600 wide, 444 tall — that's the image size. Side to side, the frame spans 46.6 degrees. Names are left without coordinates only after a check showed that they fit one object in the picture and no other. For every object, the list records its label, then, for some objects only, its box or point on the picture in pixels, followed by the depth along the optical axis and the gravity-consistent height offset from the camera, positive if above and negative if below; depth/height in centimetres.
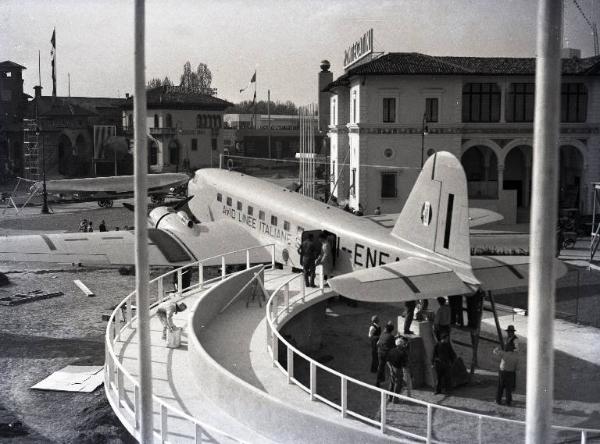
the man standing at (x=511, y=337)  1381 -357
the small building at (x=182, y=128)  7112 +304
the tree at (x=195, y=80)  7519 +848
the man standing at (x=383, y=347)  1428 -387
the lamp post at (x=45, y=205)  5059 -354
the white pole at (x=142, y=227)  816 -82
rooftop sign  4578 +749
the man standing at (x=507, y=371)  1378 -430
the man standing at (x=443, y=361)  1512 -445
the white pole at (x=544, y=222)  577 -53
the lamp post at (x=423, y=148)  3691 +51
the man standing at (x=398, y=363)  1395 -410
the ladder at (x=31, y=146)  6781 +105
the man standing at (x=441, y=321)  1590 -372
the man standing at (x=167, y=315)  1472 -336
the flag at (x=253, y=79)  4528 +507
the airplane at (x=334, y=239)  1512 -242
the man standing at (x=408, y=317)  1741 -397
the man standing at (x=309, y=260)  1939 -286
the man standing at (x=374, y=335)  1573 -400
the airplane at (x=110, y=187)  4781 -226
